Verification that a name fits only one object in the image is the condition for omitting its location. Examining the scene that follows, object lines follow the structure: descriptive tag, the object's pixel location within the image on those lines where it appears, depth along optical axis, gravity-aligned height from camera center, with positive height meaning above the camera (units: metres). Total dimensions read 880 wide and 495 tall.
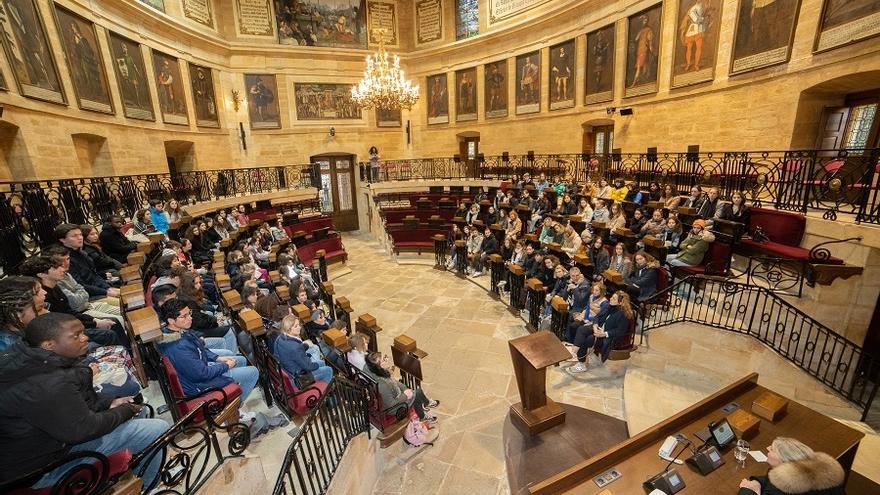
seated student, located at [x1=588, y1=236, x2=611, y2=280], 6.84 -1.83
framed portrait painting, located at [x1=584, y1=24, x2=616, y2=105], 12.00 +3.17
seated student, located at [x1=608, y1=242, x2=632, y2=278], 6.36 -1.77
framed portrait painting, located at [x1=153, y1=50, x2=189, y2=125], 12.02 +2.82
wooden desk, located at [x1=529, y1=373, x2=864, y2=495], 2.71 -2.35
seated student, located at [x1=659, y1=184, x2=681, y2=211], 7.66 -0.84
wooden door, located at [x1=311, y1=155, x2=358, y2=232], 16.97 -1.03
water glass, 2.81 -2.27
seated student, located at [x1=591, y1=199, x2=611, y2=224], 8.44 -1.20
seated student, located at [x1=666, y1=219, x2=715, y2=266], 5.98 -1.46
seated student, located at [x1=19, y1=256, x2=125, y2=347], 3.30 -1.18
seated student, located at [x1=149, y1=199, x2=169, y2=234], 7.89 -0.97
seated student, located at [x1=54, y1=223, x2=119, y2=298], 4.24 -1.10
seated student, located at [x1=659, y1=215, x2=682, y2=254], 6.77 -1.42
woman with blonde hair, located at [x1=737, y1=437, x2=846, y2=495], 2.13 -1.88
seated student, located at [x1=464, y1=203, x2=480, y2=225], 11.45 -1.54
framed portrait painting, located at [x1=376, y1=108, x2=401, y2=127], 17.48 +2.35
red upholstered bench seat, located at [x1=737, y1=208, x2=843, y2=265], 5.43 -1.23
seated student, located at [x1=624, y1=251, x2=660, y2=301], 5.94 -1.92
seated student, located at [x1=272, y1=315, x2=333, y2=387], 3.70 -1.85
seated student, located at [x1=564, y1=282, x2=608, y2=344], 5.49 -2.19
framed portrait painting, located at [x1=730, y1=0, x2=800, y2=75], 7.57 +2.66
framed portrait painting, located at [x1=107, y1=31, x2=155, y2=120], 10.38 +2.85
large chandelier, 11.45 +2.46
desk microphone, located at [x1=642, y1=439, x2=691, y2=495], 2.64 -2.32
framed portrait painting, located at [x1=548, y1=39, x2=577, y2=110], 13.30 +3.20
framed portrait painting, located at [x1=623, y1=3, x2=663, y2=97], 10.59 +3.24
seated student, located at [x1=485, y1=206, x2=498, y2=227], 10.84 -1.57
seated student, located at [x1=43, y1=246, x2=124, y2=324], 3.49 -1.27
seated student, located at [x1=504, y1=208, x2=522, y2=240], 9.38 -1.65
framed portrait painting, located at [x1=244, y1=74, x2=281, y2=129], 15.40 +2.93
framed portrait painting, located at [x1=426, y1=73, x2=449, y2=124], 17.34 +3.12
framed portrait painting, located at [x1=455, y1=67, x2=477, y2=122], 16.52 +3.17
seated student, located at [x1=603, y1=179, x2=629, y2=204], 9.35 -0.81
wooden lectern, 3.70 -2.32
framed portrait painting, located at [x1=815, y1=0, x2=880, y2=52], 6.14 +2.32
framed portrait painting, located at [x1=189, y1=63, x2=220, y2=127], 13.62 +2.86
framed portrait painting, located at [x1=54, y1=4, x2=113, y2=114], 8.64 +2.82
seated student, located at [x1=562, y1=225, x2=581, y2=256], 7.79 -1.71
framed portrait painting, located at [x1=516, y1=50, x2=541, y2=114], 14.45 +3.20
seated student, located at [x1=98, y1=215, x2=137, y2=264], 5.66 -1.04
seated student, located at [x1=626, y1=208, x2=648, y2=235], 7.51 -1.25
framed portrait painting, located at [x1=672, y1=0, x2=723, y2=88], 9.09 +3.00
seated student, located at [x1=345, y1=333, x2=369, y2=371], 4.18 -2.11
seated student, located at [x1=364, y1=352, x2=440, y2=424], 4.09 -2.46
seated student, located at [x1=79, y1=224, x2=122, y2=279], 4.96 -1.10
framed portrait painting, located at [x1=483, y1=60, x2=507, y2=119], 15.58 +3.22
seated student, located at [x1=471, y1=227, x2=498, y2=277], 9.62 -2.33
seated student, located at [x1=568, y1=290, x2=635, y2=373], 5.29 -2.45
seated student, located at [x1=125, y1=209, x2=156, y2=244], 7.46 -1.04
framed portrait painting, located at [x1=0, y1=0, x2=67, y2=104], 7.11 +2.54
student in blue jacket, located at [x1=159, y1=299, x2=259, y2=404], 3.00 -1.54
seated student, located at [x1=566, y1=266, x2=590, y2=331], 5.96 -2.16
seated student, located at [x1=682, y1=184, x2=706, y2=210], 7.27 -0.80
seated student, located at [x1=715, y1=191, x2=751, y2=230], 6.21 -0.91
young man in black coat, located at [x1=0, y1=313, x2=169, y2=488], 1.69 -1.09
